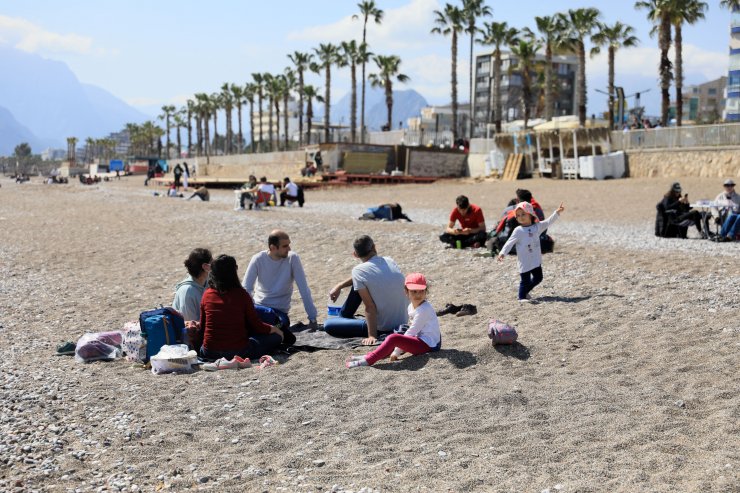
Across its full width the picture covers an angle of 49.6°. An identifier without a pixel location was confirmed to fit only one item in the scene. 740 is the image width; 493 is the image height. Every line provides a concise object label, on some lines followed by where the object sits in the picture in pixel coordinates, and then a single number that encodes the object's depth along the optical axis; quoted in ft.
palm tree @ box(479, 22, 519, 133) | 179.83
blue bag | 24.47
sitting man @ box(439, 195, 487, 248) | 45.85
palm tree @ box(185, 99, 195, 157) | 376.97
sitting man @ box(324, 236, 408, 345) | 25.50
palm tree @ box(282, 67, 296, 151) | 265.54
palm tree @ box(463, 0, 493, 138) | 189.37
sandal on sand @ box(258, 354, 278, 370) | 23.81
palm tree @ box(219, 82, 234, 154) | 323.98
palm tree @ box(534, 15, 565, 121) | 154.30
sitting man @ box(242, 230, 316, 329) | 27.81
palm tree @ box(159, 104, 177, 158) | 441.11
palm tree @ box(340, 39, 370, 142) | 212.23
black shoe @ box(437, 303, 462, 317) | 30.59
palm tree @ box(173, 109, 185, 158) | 433.36
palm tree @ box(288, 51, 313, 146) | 241.80
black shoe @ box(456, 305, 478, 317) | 30.42
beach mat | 25.75
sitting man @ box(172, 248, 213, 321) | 26.04
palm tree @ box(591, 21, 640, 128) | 152.66
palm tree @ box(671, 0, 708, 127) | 127.95
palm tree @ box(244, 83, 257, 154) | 287.28
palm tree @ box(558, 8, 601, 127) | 143.02
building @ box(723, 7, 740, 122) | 171.63
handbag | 24.40
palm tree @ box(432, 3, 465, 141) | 185.68
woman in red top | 23.65
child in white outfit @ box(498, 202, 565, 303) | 31.14
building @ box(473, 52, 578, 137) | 352.30
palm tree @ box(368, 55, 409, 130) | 223.92
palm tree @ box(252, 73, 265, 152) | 284.61
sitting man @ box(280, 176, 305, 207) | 90.53
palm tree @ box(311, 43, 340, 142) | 209.17
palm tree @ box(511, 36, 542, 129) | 166.61
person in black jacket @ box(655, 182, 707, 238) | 53.06
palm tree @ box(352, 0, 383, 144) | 212.43
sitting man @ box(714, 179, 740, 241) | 50.34
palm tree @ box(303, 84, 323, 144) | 247.09
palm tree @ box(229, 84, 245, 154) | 318.24
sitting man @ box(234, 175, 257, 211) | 82.93
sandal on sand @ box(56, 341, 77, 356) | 26.48
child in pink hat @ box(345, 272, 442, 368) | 23.17
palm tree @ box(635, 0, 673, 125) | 130.31
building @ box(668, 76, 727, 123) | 370.32
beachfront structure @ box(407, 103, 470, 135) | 370.94
